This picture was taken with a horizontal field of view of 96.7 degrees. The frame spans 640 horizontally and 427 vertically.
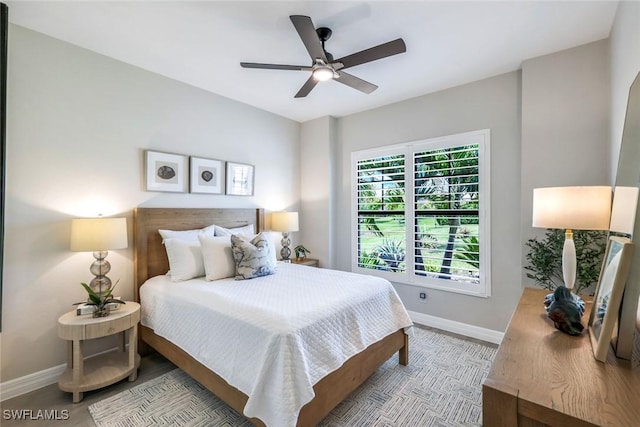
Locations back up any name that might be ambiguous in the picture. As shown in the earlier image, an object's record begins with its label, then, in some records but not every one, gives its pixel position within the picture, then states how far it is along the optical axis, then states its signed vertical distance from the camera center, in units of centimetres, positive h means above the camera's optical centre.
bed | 170 -105
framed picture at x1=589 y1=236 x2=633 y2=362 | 96 -31
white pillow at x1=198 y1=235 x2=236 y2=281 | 259 -41
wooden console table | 76 -54
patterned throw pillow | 263 -42
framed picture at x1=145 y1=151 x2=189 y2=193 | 287 +44
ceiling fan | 182 +113
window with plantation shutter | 311 +0
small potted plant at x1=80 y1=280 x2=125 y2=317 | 216 -68
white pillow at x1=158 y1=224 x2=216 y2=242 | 284 -20
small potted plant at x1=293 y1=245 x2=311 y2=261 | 413 -57
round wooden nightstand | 202 -107
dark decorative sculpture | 124 -46
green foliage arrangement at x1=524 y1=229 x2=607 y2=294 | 217 -39
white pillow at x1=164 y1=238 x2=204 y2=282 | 261 -42
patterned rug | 186 -136
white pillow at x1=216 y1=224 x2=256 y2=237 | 316 -20
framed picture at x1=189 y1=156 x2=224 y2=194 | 320 +44
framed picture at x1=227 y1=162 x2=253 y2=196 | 356 +44
